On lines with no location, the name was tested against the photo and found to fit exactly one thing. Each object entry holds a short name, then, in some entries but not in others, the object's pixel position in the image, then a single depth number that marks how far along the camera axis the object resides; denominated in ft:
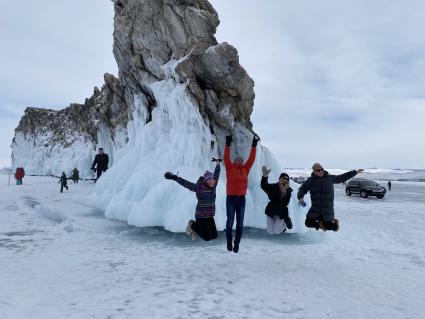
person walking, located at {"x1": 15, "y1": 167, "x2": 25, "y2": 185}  101.50
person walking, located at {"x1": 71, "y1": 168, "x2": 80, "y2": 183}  120.26
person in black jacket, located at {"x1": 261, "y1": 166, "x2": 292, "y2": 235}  25.98
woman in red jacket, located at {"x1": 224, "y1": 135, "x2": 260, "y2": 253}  21.76
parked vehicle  97.30
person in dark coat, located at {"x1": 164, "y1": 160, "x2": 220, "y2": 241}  23.32
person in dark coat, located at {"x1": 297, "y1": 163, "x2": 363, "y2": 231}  23.90
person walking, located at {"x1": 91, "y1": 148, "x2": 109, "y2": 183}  64.02
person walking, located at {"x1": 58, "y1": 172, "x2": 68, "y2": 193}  77.01
